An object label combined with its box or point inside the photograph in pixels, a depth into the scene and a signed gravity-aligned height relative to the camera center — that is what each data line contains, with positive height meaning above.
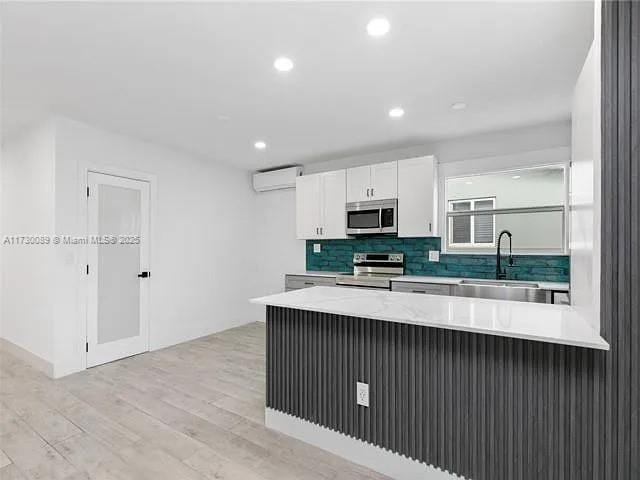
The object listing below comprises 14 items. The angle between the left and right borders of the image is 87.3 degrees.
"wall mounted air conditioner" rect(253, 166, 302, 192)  5.05 +0.96
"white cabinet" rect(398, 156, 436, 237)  3.84 +0.51
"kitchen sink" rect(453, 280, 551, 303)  3.09 -0.48
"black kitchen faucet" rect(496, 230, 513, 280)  3.63 -0.24
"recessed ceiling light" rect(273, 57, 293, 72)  2.24 +1.21
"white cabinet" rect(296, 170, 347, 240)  4.49 +0.49
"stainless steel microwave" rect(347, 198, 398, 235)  4.07 +0.30
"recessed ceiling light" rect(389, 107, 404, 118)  3.08 +1.21
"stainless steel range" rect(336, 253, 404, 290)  4.08 -0.40
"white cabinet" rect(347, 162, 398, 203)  4.08 +0.74
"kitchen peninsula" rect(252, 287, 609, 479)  1.48 -0.69
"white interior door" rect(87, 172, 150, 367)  3.49 -0.30
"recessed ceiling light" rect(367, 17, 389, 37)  1.86 +1.22
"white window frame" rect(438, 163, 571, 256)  3.43 +0.56
